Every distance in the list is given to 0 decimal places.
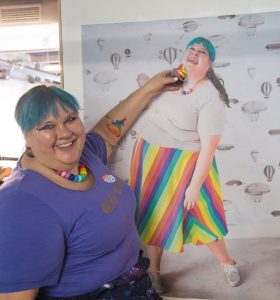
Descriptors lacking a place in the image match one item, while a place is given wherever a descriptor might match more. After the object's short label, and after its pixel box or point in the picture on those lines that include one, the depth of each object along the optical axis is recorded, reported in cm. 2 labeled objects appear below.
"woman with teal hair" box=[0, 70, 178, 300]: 84
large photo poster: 103
